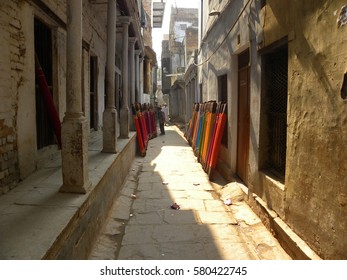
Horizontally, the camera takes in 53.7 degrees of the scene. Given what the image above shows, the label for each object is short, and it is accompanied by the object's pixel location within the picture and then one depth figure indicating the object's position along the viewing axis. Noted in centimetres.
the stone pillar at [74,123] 356
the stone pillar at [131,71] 1177
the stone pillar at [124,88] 862
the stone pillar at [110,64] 646
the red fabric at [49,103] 480
